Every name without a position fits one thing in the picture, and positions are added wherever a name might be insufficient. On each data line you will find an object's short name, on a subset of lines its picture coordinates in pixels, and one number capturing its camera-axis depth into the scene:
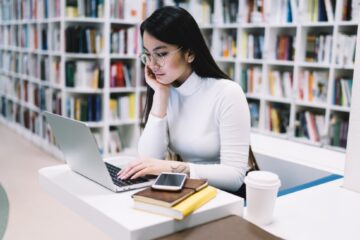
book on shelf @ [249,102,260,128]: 4.27
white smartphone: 1.03
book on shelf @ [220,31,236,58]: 4.37
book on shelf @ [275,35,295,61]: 3.88
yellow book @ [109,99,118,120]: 4.32
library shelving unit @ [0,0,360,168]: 3.60
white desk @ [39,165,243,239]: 0.92
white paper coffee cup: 1.07
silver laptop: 1.10
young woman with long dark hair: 1.54
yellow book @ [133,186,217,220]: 0.94
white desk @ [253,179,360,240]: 1.07
